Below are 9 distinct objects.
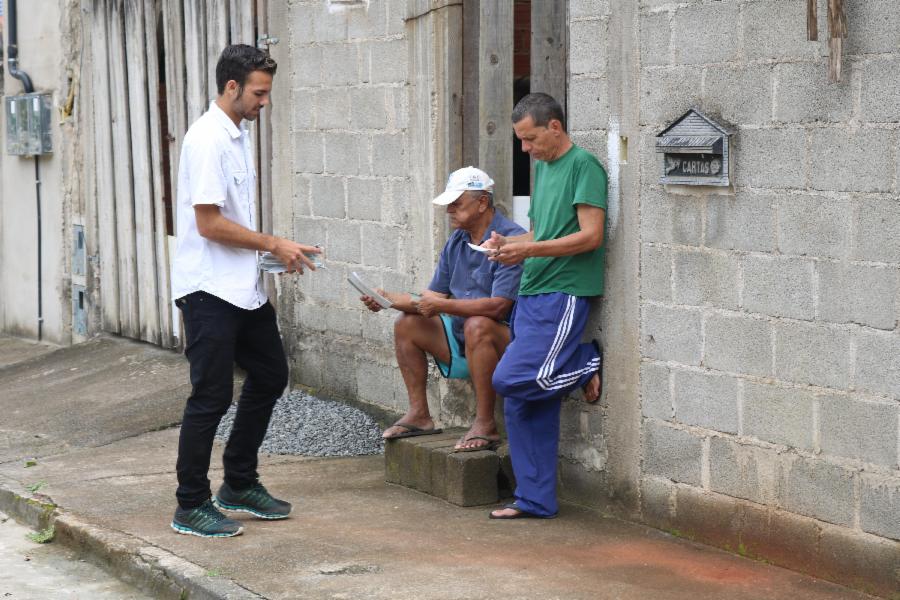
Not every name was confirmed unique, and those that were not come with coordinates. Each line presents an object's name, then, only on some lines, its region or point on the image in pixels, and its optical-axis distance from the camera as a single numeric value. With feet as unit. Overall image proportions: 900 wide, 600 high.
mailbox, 36.97
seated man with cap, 43.65
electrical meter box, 77.04
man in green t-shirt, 40.39
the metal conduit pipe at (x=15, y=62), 79.08
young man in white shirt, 38.37
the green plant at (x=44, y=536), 42.13
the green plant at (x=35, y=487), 45.92
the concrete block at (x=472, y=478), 43.06
